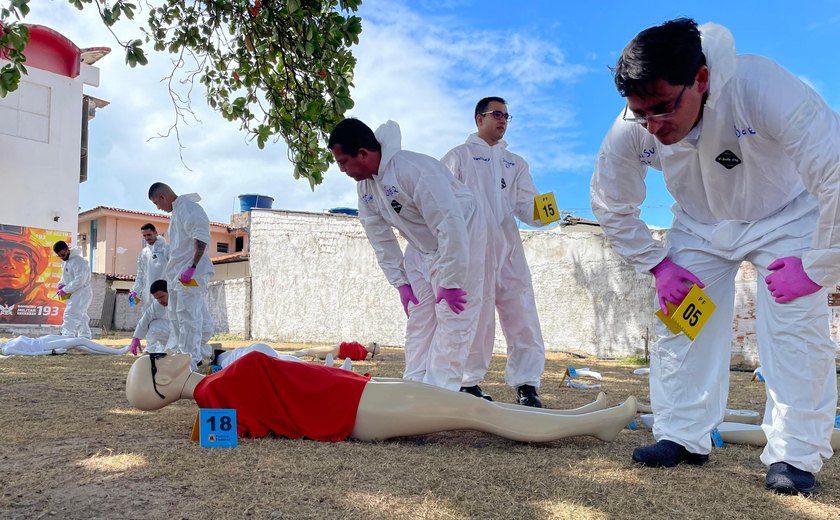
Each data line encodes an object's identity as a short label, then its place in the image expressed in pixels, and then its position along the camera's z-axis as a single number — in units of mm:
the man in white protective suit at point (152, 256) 8203
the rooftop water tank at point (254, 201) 28016
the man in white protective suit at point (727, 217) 1981
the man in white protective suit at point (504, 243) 4016
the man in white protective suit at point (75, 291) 10758
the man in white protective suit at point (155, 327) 8031
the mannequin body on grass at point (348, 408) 2623
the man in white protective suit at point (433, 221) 3352
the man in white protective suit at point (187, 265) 6461
